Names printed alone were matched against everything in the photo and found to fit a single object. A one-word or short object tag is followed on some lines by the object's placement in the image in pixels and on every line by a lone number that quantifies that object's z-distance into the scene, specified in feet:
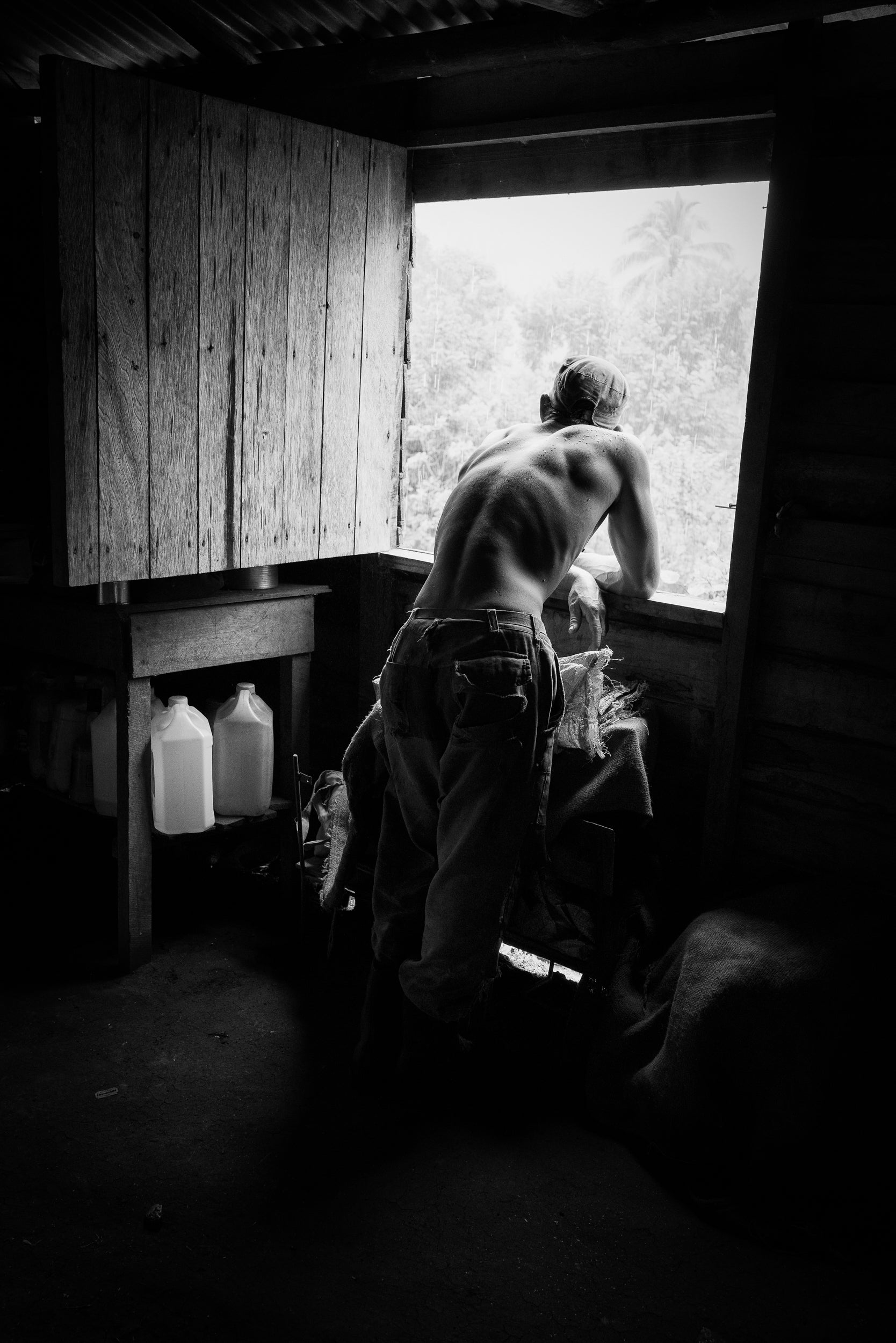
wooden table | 12.46
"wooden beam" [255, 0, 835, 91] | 10.30
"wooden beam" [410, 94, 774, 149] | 10.89
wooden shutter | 10.76
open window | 11.58
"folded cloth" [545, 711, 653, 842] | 10.68
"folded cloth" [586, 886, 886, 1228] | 9.19
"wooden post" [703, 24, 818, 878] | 10.31
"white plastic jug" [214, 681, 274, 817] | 13.91
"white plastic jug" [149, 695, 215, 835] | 13.33
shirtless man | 10.05
